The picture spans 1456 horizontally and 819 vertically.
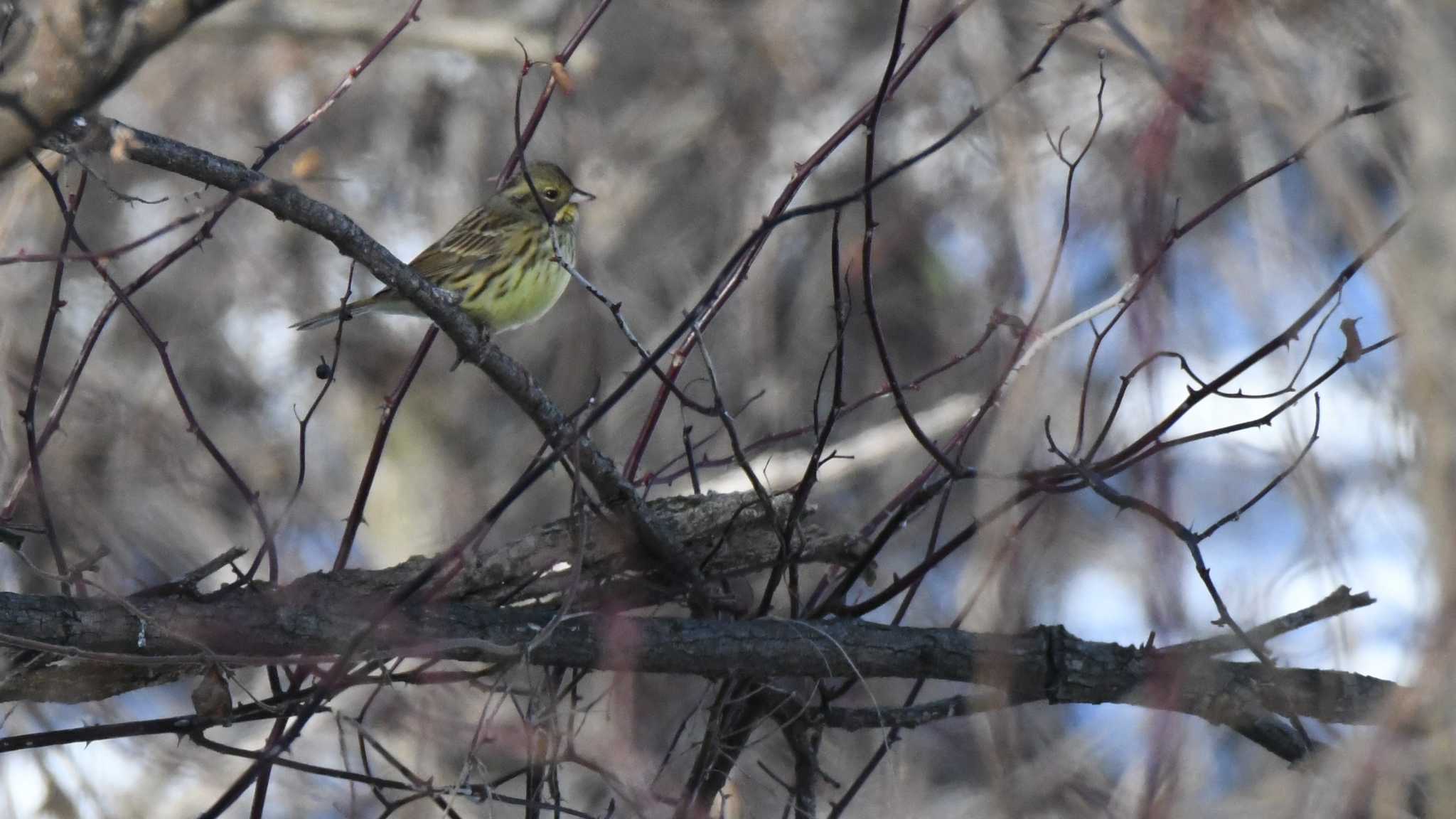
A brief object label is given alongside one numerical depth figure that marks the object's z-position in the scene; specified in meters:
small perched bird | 9.51
